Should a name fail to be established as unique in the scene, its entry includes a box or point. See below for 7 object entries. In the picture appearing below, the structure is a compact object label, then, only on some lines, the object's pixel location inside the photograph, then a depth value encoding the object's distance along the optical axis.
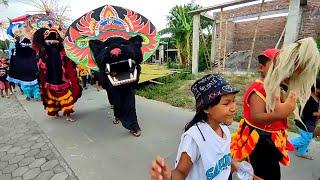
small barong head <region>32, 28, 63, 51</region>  2.88
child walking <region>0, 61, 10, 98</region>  4.90
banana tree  7.88
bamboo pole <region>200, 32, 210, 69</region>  7.25
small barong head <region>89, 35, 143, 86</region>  2.25
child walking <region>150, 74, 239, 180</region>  0.91
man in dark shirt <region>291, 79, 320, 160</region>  1.77
